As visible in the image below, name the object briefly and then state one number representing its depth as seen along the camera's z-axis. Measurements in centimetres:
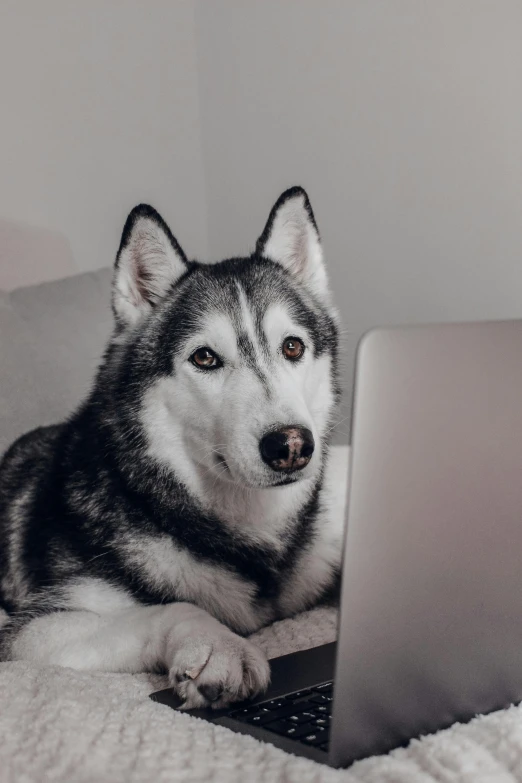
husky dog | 125
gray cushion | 183
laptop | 69
